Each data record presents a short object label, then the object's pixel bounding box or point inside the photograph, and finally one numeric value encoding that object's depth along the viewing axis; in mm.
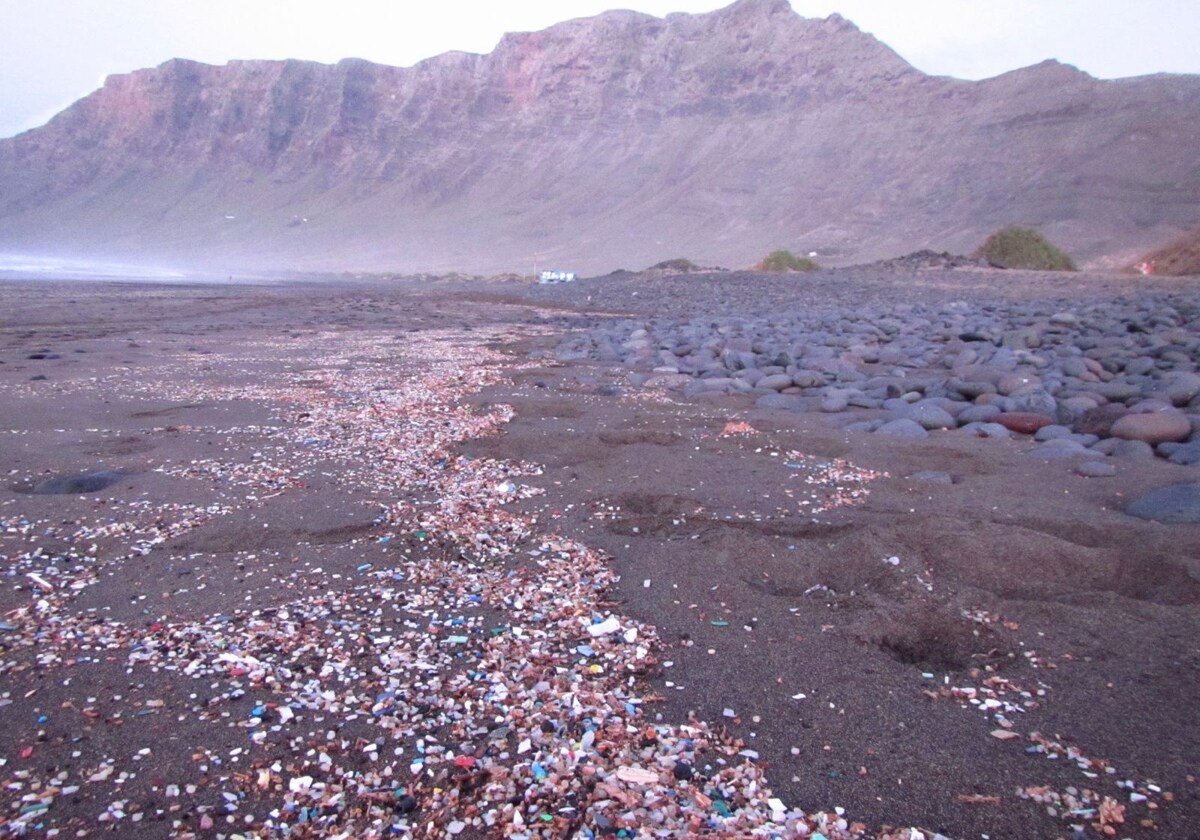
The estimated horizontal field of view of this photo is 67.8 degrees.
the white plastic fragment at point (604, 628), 2654
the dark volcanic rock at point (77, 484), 3984
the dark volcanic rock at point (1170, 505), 3453
